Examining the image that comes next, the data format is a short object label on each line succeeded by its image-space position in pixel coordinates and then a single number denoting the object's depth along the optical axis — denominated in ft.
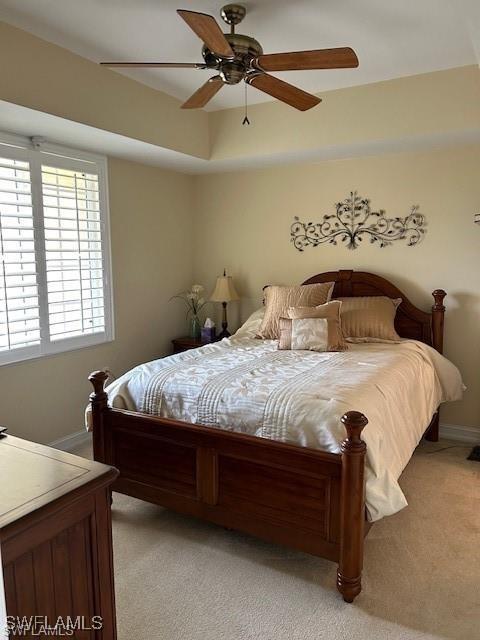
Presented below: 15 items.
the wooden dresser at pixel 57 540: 3.34
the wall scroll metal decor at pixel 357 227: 12.50
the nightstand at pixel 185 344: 14.39
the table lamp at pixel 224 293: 14.47
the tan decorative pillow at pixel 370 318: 11.71
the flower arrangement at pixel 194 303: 15.26
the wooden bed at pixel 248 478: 6.51
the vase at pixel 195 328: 15.29
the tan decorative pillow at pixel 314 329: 10.85
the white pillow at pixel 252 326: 12.80
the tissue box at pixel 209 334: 14.53
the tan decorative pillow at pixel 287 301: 12.34
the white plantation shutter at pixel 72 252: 11.05
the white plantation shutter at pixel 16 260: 10.03
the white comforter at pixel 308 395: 6.92
